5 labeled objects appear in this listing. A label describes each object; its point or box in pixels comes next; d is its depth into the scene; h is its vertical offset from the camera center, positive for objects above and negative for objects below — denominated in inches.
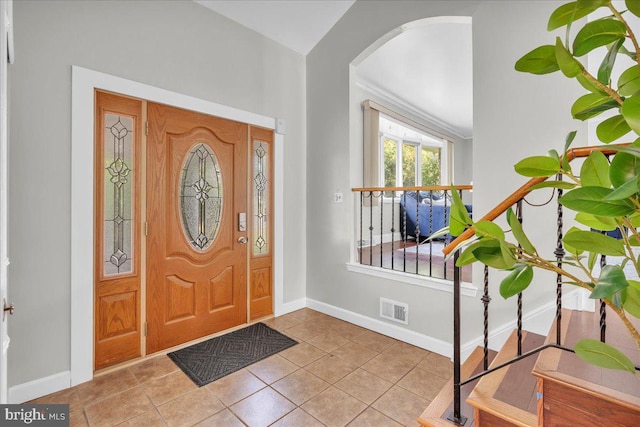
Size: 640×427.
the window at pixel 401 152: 180.7 +49.0
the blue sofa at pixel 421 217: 211.8 -2.8
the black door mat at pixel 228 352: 89.4 -45.8
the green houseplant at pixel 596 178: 22.4 +2.8
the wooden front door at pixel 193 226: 97.0 -4.2
